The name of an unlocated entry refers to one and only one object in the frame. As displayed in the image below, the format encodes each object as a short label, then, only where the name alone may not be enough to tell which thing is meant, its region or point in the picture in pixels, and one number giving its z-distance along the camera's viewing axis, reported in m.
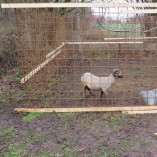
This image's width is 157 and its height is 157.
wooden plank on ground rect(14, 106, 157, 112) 4.85
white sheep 5.14
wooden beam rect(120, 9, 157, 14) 4.57
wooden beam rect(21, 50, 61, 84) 5.01
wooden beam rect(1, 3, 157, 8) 4.48
